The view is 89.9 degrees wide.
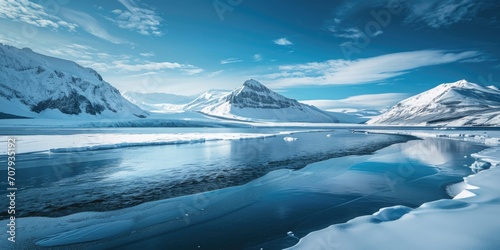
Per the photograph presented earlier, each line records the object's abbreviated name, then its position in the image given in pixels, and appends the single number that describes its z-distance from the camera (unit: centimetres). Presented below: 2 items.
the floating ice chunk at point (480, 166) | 1381
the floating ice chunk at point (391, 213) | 624
